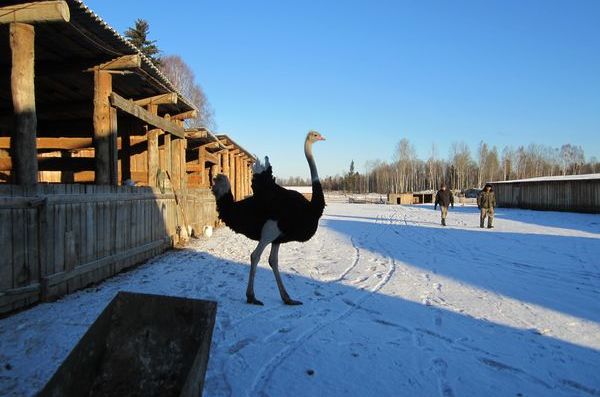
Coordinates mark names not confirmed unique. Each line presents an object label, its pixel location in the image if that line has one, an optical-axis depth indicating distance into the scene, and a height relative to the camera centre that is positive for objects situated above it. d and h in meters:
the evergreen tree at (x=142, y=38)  38.72 +13.74
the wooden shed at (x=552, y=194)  28.88 -0.20
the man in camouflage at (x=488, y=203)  19.36 -0.49
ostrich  6.21 -0.27
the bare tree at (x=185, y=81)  40.88 +10.30
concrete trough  2.67 -0.95
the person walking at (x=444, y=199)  21.36 -0.33
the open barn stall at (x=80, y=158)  6.11 +0.92
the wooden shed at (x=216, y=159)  18.86 +1.93
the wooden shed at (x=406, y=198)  58.97 -0.81
